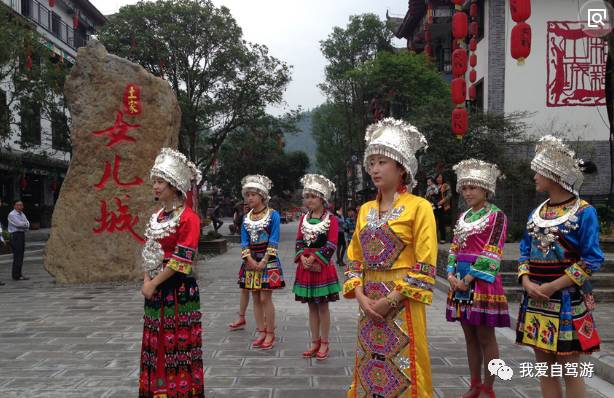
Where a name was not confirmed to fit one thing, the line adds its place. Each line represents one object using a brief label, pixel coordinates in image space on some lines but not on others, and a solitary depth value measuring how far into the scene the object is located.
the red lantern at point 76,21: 27.19
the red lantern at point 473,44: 17.41
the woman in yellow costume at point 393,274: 2.95
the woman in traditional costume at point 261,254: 5.75
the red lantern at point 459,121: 13.10
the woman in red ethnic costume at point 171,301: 3.61
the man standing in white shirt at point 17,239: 11.15
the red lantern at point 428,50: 23.35
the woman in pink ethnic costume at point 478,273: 4.17
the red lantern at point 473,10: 15.94
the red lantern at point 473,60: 17.31
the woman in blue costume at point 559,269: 3.32
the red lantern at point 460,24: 13.34
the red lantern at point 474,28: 16.72
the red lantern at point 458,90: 13.43
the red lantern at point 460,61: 13.56
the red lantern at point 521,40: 10.14
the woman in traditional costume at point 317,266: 5.34
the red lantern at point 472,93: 18.08
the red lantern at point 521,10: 9.68
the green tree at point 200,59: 19.53
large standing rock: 9.91
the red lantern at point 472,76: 17.17
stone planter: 17.48
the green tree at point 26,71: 14.70
